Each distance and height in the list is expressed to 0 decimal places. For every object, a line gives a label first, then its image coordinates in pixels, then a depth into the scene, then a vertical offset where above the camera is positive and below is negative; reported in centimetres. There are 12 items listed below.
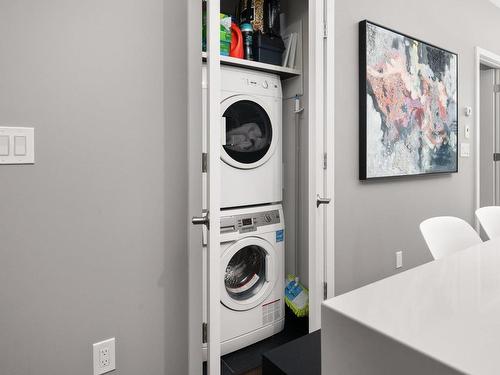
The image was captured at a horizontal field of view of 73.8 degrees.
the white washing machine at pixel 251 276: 191 -57
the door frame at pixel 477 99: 312 +80
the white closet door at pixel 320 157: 180 +15
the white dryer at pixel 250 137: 194 +30
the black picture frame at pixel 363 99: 217 +56
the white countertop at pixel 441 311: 45 -22
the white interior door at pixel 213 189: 130 -2
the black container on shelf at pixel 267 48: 217 +91
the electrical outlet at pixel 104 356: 134 -70
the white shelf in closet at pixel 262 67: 194 +75
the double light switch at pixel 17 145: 116 +15
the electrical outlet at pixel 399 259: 250 -57
